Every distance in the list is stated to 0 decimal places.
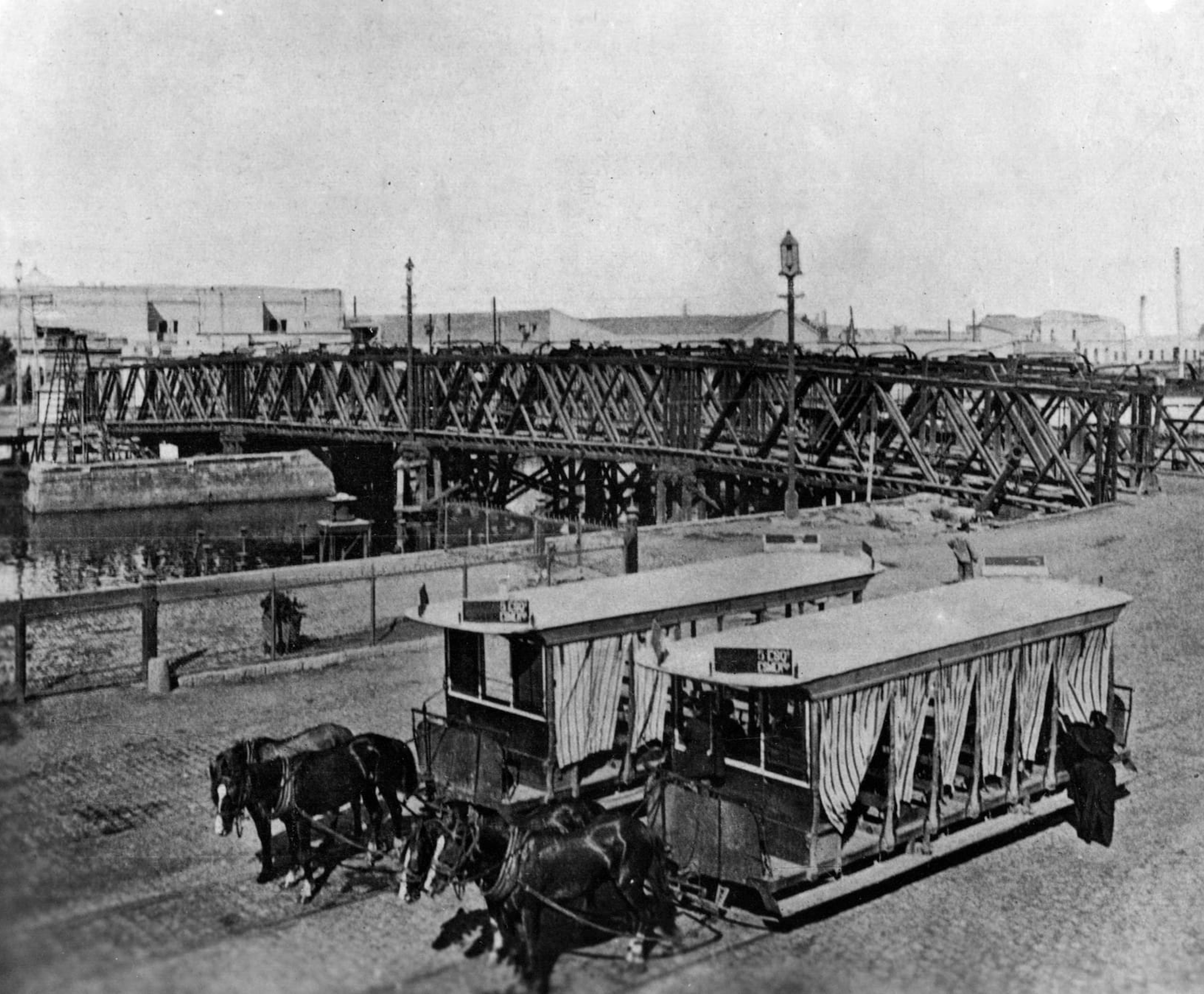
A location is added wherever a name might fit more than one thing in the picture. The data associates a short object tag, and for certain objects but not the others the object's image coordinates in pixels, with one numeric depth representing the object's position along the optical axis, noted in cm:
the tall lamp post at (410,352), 5538
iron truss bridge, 3803
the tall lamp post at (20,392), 6681
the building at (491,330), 9681
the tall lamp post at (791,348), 3027
